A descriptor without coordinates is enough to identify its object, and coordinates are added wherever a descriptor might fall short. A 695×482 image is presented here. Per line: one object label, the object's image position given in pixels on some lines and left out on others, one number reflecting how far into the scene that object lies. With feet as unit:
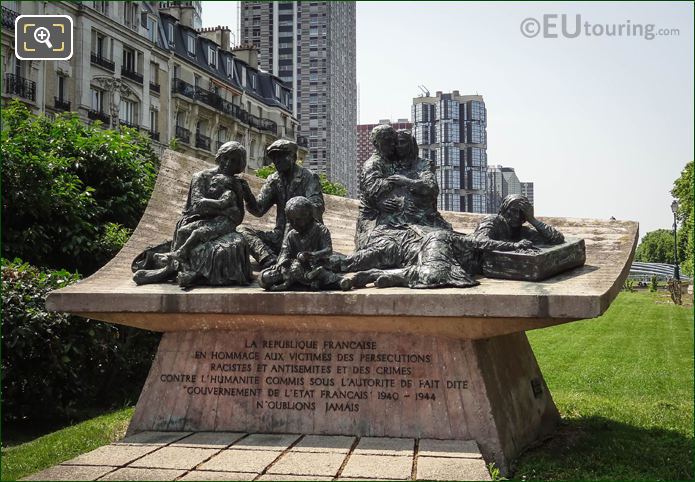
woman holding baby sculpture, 24.47
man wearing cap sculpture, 27.45
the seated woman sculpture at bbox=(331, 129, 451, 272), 25.14
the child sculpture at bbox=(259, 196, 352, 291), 22.90
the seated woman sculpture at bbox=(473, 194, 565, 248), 25.22
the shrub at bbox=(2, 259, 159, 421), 29.53
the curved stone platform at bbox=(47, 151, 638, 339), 20.15
